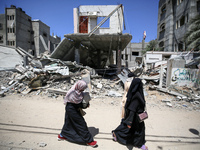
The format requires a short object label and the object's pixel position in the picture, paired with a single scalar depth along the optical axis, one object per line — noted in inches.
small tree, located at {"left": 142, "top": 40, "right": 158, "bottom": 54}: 973.8
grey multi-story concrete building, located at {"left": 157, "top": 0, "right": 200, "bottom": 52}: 652.7
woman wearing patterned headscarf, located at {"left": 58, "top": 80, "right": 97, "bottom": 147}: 91.1
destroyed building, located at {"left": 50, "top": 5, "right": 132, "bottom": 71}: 347.9
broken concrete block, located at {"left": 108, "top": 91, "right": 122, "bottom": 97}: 260.3
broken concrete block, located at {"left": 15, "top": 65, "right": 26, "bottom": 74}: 345.8
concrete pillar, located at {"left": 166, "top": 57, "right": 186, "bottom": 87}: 316.8
